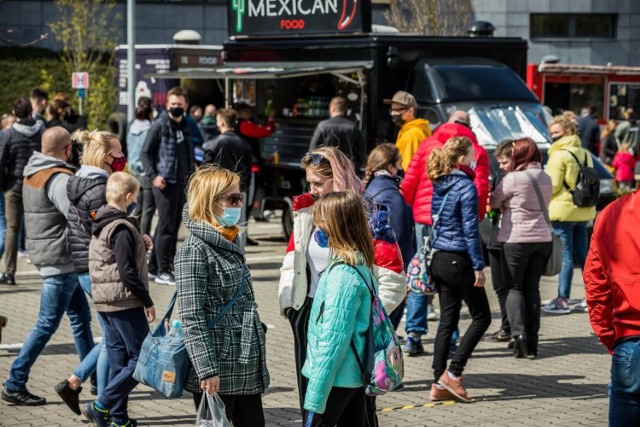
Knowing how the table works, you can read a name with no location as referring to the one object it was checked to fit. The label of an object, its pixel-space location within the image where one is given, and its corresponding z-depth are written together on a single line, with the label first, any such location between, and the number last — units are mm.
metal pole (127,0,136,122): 23042
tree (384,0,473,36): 37031
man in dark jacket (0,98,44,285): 12898
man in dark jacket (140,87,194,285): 13453
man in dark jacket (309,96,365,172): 13805
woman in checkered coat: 5824
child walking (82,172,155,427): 7246
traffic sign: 26359
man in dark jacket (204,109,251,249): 13719
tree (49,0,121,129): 31781
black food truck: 15352
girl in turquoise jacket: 5508
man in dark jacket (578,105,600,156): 22094
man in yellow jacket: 11531
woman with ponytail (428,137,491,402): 8641
